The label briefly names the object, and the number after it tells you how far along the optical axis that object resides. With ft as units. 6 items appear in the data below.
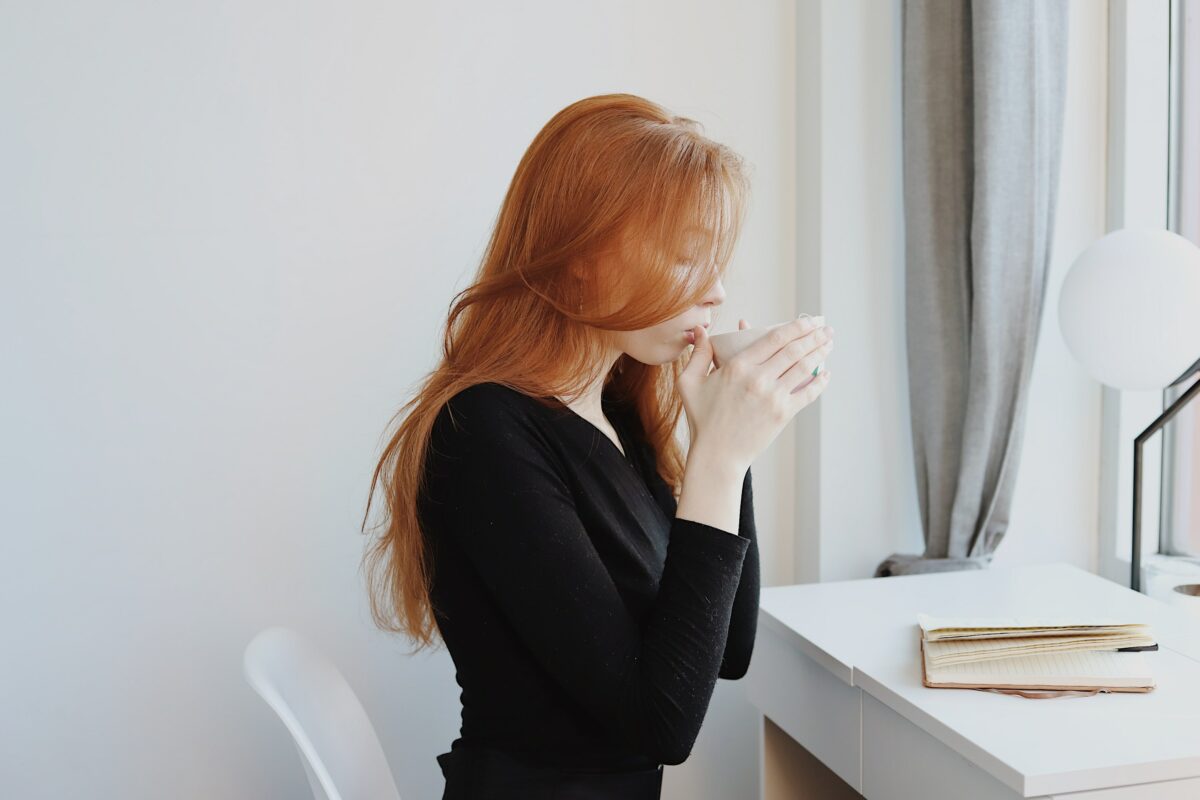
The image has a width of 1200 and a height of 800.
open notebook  3.72
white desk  3.14
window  5.86
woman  3.17
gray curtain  5.47
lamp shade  4.57
